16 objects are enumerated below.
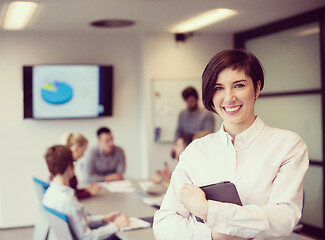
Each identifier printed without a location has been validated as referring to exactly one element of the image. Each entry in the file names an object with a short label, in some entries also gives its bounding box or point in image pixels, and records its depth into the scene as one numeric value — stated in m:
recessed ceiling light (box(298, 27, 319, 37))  5.07
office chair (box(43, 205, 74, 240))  2.62
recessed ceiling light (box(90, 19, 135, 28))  5.48
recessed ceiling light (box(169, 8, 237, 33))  5.07
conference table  2.68
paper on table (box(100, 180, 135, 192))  4.25
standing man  5.59
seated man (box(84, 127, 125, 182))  4.95
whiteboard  6.28
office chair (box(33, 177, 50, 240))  3.20
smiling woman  1.28
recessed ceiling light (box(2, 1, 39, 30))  4.47
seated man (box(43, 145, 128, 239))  2.83
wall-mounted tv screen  5.91
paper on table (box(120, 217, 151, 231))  2.80
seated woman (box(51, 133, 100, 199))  3.93
